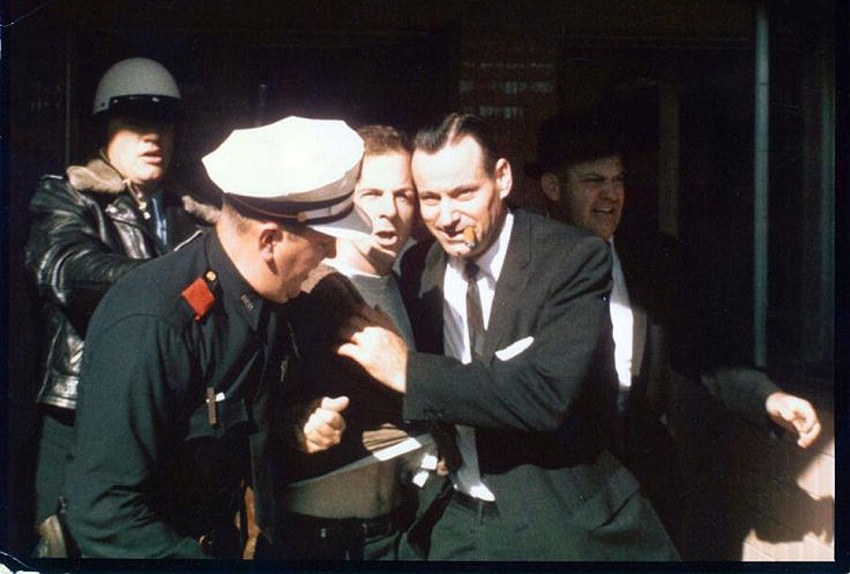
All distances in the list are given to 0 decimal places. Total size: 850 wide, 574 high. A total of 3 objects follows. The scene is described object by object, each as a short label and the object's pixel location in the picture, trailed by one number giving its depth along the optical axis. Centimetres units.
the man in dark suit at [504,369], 467
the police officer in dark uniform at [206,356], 441
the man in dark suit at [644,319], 503
